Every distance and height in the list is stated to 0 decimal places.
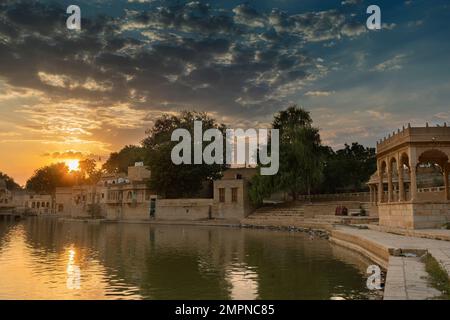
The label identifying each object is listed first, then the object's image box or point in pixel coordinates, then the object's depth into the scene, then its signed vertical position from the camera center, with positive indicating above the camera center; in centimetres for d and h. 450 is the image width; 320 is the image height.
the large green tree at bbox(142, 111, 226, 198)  5094 +233
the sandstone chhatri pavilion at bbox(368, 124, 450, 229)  2031 +136
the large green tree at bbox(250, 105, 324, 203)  4272 +264
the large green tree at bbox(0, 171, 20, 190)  14062 +315
